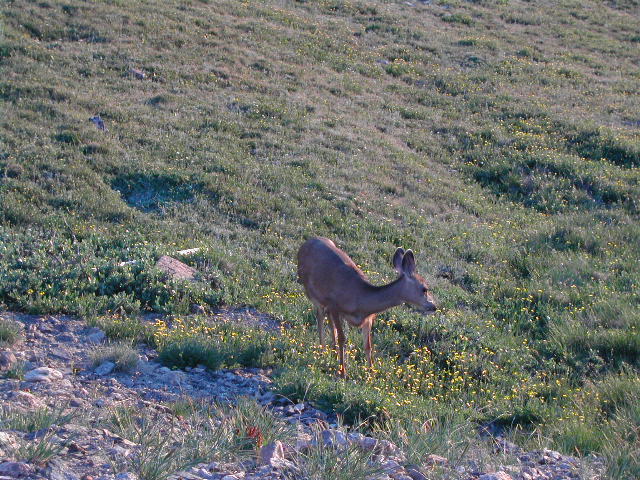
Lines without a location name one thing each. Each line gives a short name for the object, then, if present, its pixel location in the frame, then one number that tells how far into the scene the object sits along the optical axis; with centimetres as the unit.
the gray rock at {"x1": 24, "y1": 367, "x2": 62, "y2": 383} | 1456
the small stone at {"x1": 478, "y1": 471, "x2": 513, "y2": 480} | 1113
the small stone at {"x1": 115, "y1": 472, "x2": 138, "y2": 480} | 994
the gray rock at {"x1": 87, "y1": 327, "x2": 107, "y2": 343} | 1737
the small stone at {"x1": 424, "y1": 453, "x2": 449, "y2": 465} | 1165
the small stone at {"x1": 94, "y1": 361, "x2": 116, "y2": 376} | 1573
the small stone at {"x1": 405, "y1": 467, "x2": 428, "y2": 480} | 1113
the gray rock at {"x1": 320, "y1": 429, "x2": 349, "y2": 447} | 1179
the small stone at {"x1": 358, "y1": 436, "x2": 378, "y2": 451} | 1185
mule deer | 1733
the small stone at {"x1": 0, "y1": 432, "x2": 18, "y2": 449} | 1034
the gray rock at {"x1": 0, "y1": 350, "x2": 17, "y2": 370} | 1509
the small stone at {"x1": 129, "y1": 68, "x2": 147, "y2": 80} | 4056
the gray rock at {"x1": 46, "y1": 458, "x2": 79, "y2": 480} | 994
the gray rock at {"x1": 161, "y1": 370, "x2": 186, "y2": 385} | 1580
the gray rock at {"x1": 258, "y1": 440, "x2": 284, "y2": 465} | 1116
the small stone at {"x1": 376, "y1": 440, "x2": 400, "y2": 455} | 1205
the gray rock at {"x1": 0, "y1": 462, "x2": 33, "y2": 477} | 962
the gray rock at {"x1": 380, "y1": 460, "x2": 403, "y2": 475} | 1111
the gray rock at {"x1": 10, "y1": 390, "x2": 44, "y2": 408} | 1300
